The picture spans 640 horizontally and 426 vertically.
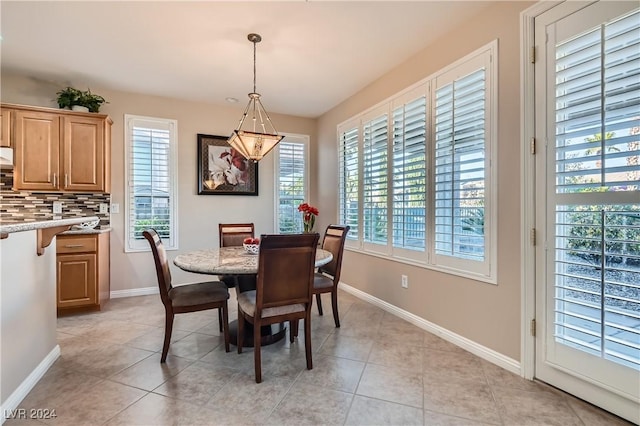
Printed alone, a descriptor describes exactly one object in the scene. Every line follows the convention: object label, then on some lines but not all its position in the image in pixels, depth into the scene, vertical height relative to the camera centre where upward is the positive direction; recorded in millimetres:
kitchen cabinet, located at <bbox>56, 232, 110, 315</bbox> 3184 -639
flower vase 4169 -140
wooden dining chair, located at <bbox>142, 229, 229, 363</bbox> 2215 -645
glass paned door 1560 +64
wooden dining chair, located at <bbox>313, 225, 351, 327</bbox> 2918 -575
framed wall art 4324 +634
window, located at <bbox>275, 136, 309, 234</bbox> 4863 +512
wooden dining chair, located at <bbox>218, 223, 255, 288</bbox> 3570 -248
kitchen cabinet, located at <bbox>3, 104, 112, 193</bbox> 3207 +704
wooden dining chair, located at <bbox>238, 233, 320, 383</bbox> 1974 -484
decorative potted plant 3438 +1299
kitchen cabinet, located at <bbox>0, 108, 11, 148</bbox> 3111 +870
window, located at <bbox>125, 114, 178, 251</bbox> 3945 +450
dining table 2078 -380
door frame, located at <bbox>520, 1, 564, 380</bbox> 1992 +128
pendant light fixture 2639 +639
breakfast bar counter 1665 -596
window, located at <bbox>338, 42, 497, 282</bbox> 2336 +386
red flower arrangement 3545 -76
